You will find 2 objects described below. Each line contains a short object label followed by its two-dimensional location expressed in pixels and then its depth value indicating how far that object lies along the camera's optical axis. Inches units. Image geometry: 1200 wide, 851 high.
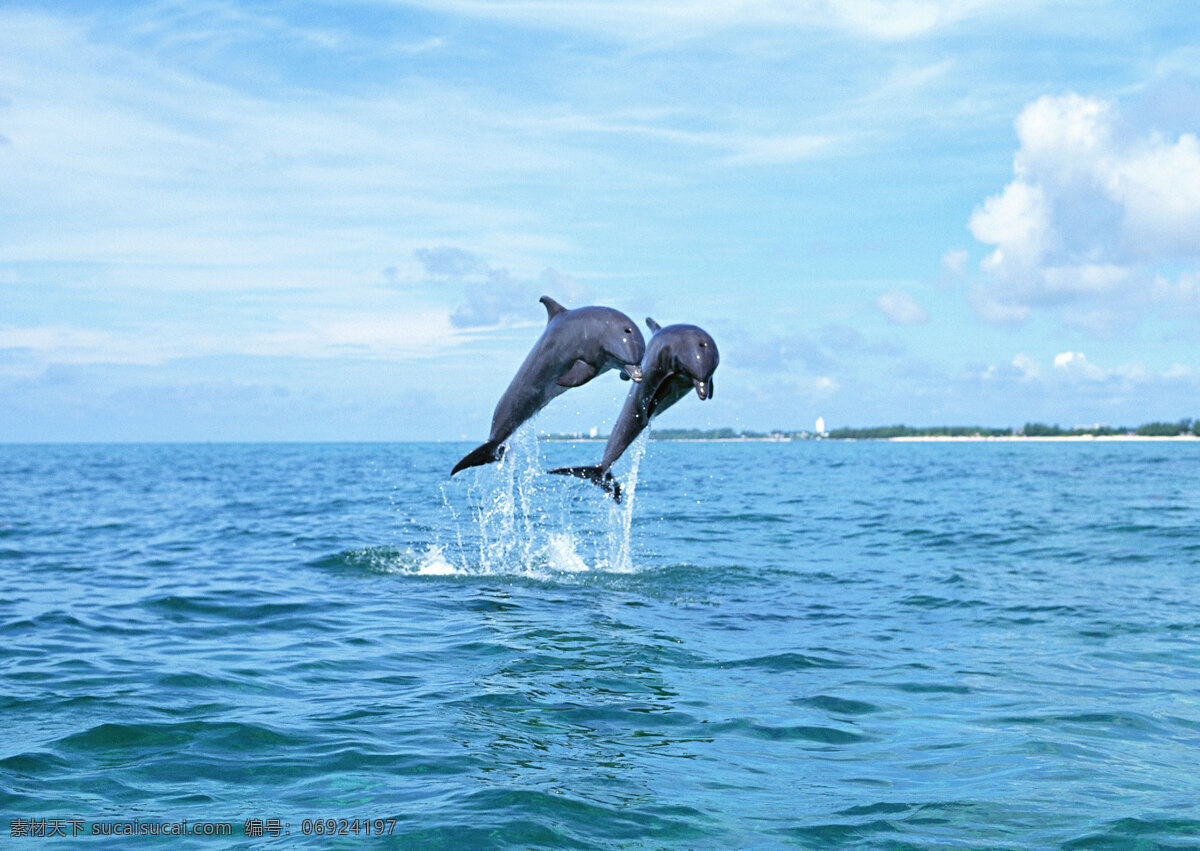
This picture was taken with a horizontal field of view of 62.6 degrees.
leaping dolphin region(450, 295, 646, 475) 348.8
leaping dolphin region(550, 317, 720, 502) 331.0
